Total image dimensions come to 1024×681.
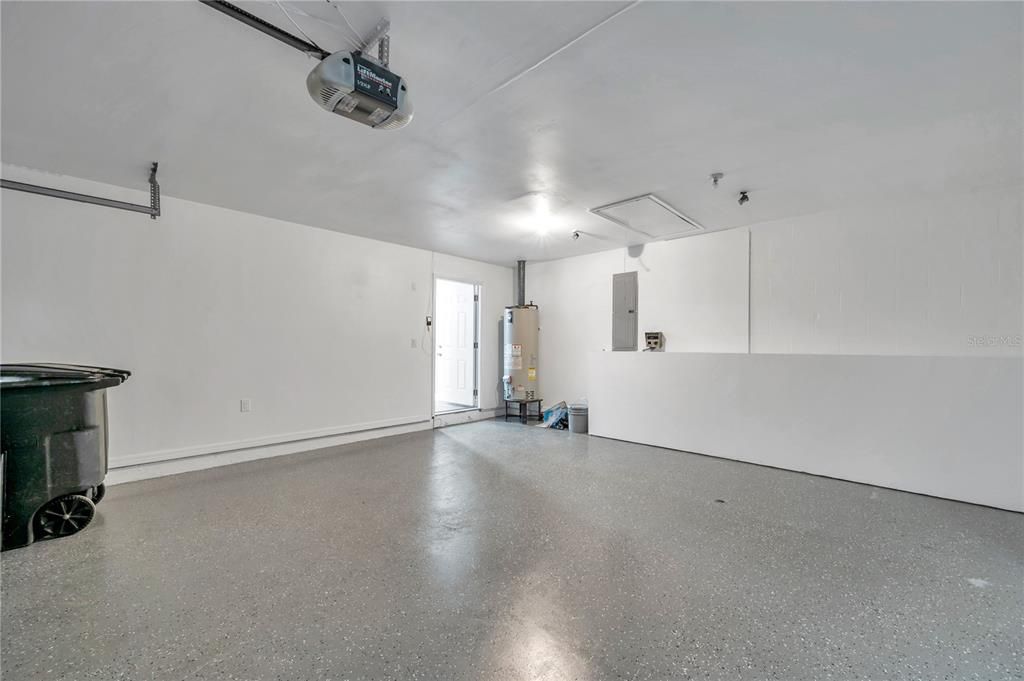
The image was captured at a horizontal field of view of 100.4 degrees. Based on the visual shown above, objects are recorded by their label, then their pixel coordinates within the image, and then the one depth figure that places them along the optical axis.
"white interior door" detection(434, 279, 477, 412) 6.66
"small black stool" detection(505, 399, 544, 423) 6.24
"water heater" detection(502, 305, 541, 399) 6.18
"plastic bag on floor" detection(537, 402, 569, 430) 5.84
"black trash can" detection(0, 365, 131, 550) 2.33
